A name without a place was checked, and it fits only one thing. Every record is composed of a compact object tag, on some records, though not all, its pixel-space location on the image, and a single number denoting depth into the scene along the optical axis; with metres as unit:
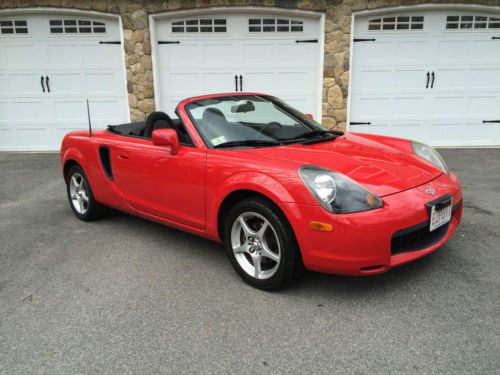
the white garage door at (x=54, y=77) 8.71
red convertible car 2.58
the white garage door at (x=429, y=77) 8.48
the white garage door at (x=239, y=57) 8.56
